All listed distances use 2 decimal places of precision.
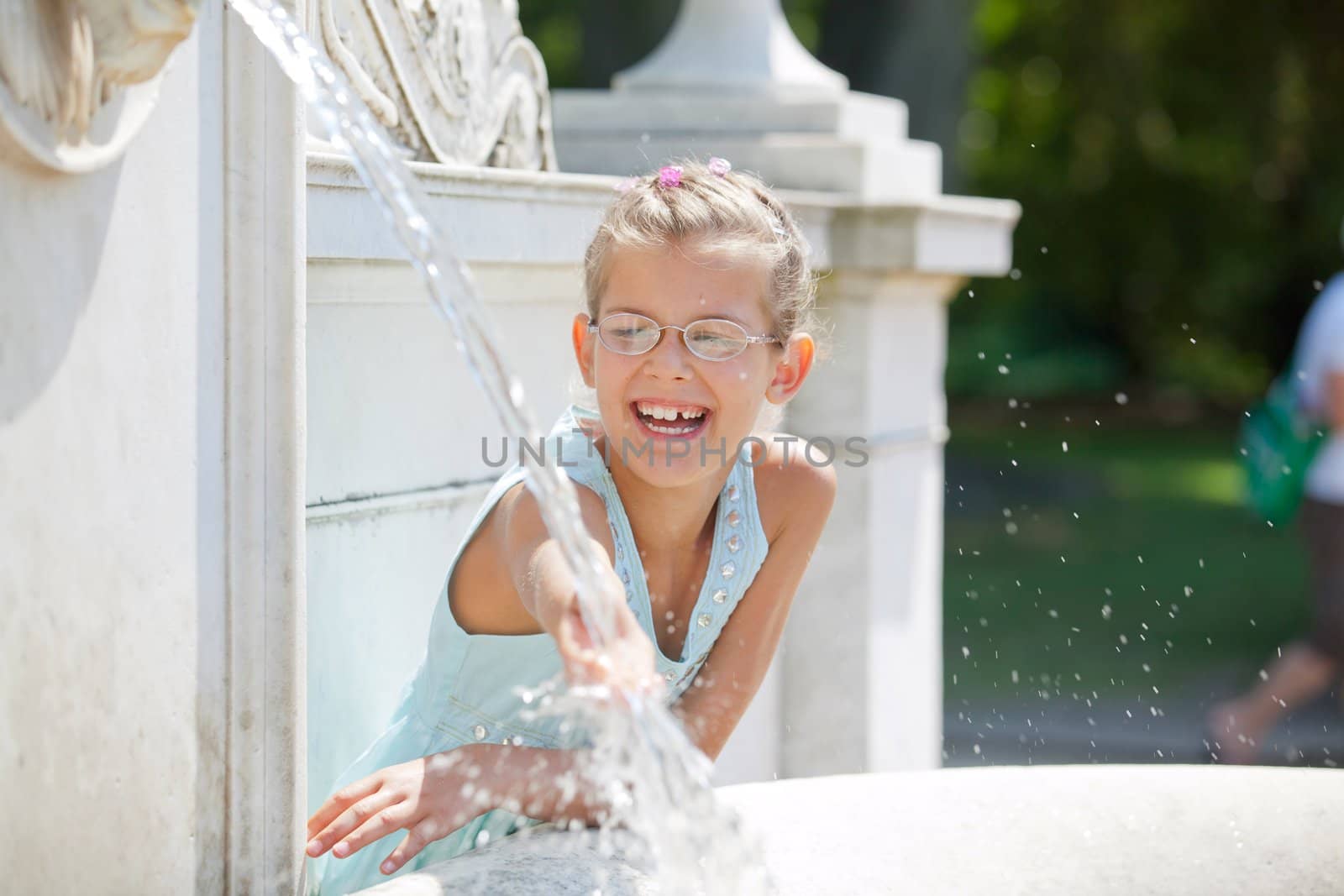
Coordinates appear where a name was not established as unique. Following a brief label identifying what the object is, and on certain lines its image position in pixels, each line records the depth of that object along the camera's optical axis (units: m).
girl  3.80
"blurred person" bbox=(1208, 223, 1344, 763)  5.48
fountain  3.41
